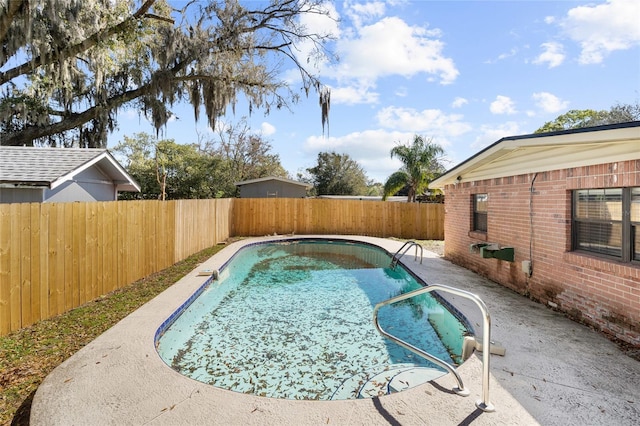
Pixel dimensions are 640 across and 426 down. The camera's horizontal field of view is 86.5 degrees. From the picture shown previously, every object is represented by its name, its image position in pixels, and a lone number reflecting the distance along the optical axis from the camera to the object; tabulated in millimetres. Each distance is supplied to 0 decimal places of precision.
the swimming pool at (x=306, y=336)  3648
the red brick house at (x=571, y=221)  3842
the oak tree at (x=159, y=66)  9539
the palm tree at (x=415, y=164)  19531
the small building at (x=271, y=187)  20047
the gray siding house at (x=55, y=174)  7668
